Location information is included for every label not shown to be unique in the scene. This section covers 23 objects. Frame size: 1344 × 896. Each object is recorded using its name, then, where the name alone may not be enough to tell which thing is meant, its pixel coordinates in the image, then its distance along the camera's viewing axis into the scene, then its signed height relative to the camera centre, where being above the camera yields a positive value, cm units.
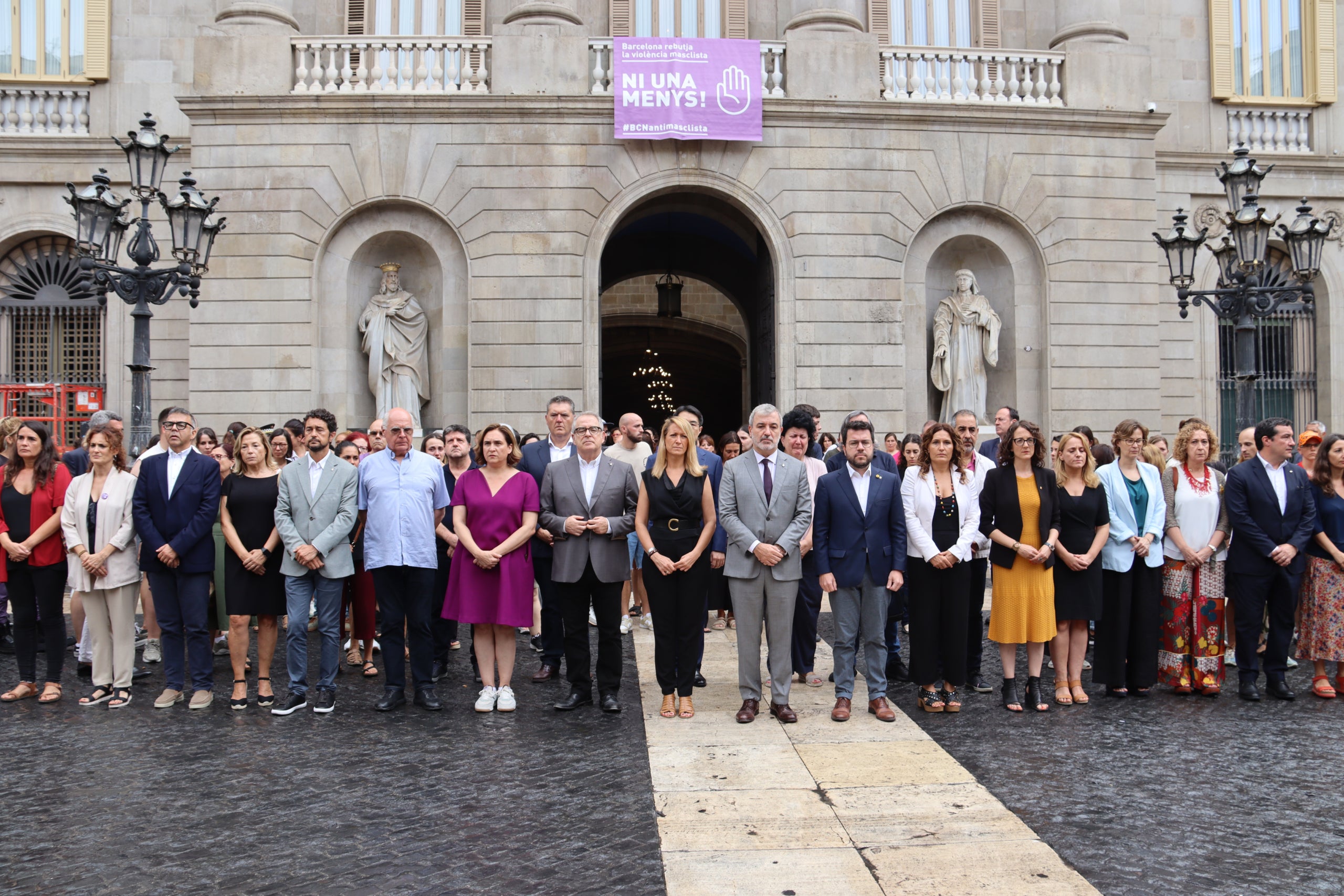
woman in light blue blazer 770 -78
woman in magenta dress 735 -58
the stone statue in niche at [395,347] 1648 +212
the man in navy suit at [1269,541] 784 -53
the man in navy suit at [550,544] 816 -54
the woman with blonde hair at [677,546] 729 -49
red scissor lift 1800 +140
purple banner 1597 +606
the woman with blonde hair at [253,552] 751 -53
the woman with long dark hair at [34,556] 788 -57
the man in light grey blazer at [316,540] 741 -44
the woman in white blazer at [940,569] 734 -68
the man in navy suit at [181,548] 762 -49
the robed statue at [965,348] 1688 +208
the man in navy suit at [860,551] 717 -53
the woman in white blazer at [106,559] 771 -59
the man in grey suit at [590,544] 737 -48
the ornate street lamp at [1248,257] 1222 +262
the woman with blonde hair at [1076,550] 750 -55
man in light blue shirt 747 -54
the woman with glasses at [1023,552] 731 -55
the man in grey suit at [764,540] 718 -45
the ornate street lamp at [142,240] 1103 +267
